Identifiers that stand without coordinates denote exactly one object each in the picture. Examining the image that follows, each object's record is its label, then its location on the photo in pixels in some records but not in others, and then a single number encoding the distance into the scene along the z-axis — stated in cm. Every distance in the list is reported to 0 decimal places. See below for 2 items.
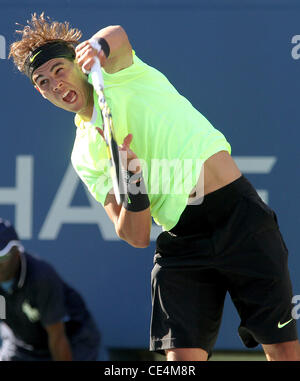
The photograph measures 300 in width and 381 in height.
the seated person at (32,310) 669
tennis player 497
